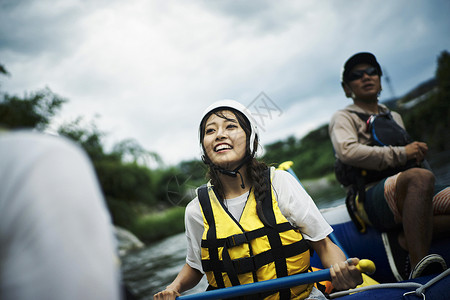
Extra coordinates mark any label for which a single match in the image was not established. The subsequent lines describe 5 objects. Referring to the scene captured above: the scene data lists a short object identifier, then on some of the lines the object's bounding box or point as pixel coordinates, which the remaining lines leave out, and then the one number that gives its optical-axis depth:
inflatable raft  1.42
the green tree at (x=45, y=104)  18.38
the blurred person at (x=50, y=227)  0.42
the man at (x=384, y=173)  1.90
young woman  1.56
